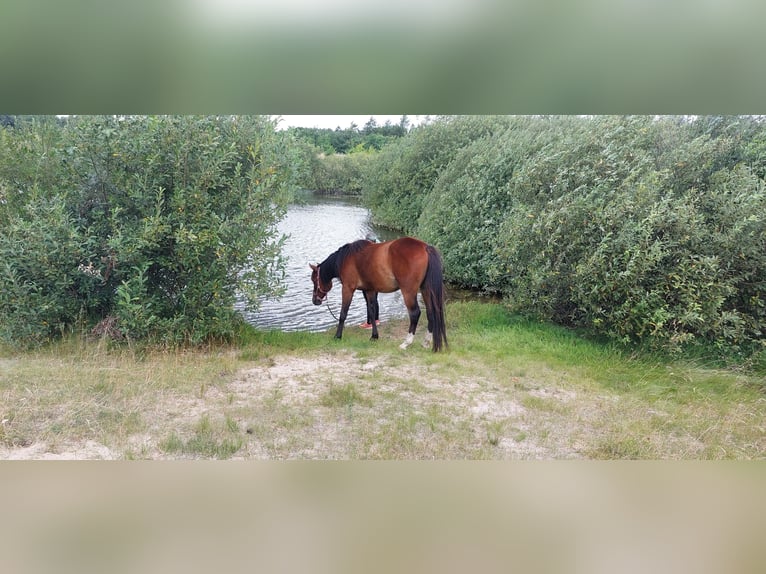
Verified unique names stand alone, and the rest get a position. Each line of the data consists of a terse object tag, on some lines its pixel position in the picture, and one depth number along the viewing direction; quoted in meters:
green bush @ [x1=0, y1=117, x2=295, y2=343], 4.04
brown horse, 4.58
